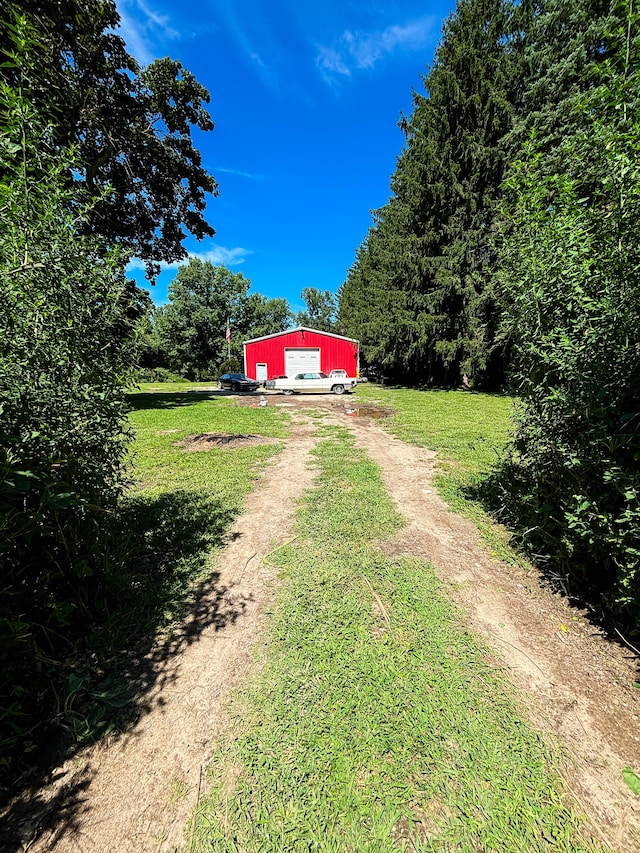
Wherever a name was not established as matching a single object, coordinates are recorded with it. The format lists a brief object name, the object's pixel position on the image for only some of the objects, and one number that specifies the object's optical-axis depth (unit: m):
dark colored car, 21.30
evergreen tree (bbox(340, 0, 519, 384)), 15.62
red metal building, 22.70
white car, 17.98
